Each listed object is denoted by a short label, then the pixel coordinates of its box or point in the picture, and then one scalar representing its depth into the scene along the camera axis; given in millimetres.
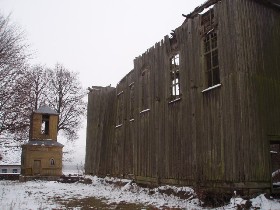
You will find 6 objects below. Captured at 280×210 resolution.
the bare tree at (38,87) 37250
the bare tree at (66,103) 38438
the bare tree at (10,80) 15195
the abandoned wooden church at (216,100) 10953
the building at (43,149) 33031
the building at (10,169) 50653
